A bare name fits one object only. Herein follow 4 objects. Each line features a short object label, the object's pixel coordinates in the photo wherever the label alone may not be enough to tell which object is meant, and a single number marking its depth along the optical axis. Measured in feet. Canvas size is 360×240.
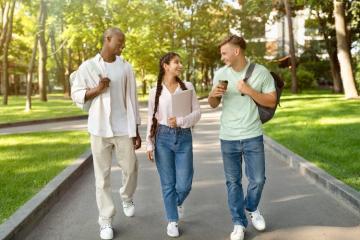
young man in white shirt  16.21
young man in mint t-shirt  15.65
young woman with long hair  16.51
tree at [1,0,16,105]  88.34
